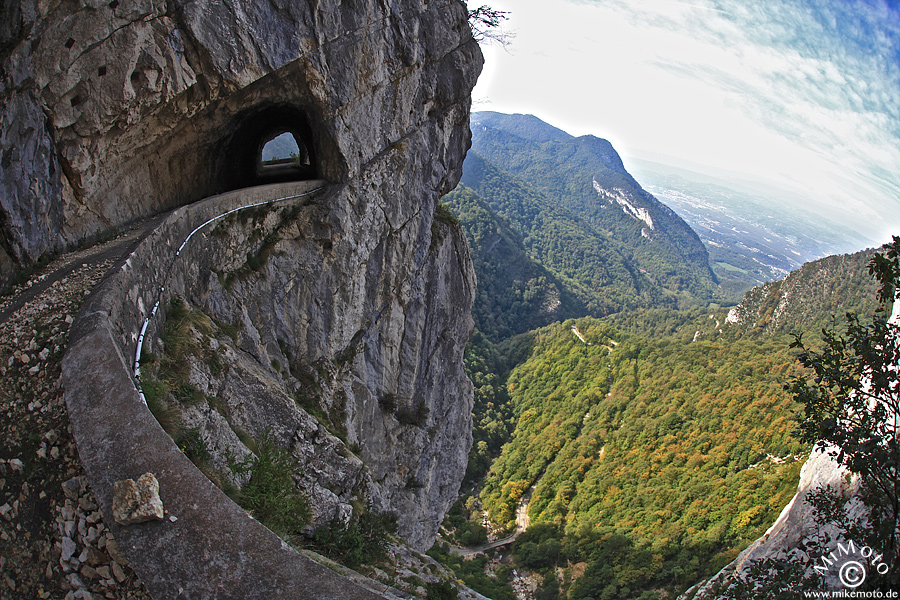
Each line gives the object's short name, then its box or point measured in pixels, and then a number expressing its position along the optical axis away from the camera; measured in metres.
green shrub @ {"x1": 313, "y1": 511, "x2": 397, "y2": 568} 7.61
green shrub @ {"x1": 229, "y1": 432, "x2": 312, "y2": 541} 6.31
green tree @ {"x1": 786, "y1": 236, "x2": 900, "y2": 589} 4.10
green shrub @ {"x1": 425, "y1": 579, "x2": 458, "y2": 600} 8.01
